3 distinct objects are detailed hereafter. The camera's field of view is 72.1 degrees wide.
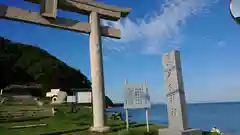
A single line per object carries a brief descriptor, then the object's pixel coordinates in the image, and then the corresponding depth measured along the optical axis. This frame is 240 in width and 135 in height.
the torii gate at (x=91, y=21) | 5.72
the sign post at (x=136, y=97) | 5.78
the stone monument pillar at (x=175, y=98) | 4.93
